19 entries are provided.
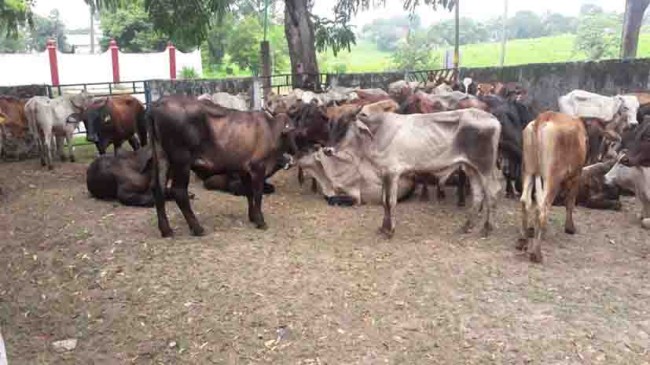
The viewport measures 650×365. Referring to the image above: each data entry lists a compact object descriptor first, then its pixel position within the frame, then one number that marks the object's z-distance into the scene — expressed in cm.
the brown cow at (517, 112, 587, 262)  588
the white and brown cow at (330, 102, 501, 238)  680
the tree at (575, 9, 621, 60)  4147
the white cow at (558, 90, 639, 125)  990
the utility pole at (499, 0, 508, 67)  3438
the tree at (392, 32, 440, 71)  3966
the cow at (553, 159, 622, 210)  793
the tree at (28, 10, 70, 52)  6016
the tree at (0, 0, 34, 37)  1384
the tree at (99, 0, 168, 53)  3822
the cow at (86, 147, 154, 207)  812
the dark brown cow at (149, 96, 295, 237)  647
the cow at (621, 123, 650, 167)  657
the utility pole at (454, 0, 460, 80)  2307
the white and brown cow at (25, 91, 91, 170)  1109
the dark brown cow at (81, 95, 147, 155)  1045
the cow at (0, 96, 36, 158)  1187
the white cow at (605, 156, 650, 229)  720
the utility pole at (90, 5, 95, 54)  4110
